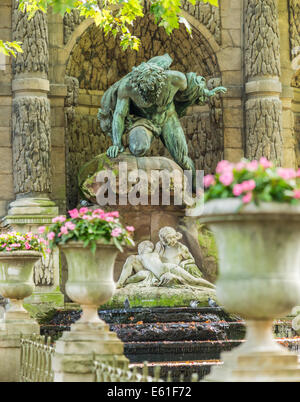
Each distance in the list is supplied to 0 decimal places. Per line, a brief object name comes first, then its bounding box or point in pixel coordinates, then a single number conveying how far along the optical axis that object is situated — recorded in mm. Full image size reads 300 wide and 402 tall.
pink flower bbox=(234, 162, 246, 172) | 11242
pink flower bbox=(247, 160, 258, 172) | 11153
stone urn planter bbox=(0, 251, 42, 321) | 22266
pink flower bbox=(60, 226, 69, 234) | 16450
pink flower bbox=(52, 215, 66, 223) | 17114
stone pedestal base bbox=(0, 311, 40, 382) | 21047
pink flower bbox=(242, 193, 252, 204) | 10703
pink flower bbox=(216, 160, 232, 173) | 11297
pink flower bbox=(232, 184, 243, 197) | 10844
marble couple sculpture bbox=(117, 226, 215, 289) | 27703
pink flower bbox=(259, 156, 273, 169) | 11209
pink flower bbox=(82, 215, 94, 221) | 16547
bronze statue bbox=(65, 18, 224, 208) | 35719
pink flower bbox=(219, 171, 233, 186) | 11080
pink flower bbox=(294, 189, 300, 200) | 10703
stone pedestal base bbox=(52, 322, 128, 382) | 15742
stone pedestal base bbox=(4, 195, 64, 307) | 30641
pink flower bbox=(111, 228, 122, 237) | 16328
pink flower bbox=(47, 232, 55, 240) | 16906
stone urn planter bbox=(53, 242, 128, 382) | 15812
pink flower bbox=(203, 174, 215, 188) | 11461
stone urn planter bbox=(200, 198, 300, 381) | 10969
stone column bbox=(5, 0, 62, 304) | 32344
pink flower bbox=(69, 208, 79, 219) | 16809
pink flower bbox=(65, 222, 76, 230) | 16375
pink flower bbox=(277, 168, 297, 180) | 10953
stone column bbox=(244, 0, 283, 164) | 34875
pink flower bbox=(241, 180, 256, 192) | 10750
